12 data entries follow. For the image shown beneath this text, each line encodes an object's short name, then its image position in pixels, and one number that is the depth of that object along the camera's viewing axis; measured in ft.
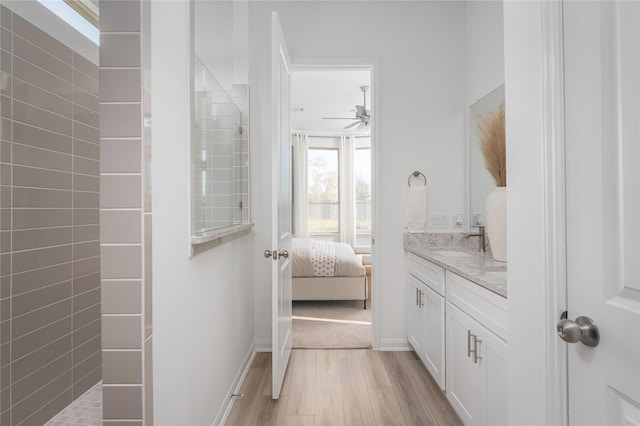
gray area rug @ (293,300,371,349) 9.22
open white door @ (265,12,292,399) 6.42
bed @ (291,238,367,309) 12.48
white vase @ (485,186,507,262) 5.90
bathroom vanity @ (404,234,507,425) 4.43
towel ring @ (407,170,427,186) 8.96
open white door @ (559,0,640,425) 2.14
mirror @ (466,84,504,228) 7.83
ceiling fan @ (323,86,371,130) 14.84
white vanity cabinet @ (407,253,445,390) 6.40
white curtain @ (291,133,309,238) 22.13
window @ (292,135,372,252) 22.68
